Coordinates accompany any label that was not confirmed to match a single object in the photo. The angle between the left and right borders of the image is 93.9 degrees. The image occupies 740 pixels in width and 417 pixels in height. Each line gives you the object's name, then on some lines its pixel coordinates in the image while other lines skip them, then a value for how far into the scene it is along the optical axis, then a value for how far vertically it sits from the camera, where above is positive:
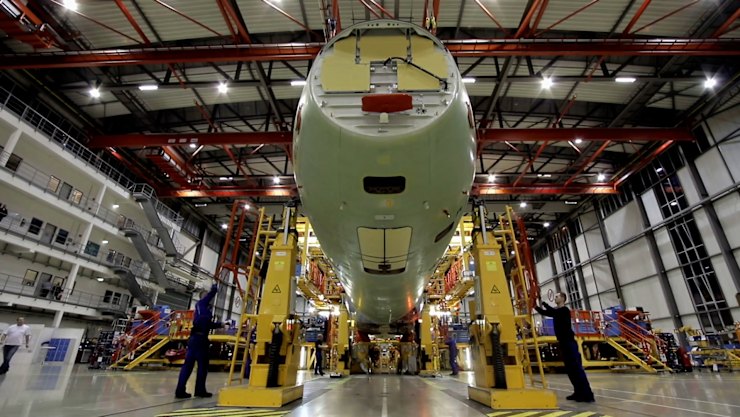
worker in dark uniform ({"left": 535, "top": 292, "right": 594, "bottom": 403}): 4.87 +0.07
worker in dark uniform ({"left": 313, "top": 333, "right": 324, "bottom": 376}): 11.69 -0.09
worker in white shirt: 8.48 +0.28
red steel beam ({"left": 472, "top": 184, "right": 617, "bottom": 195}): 20.05 +8.93
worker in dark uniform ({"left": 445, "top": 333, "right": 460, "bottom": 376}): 12.91 +0.05
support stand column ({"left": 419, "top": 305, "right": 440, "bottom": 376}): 10.92 +0.22
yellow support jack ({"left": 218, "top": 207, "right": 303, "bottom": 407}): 4.05 +0.11
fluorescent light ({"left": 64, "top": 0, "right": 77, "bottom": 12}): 11.16 +10.46
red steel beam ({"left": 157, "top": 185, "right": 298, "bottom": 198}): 20.44 +8.77
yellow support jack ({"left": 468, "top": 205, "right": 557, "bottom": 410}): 4.10 +0.12
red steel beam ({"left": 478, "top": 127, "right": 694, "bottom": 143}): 15.22 +8.92
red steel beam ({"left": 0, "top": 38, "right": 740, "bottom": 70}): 11.48 +9.43
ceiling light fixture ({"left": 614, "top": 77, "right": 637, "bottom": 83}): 13.24 +9.68
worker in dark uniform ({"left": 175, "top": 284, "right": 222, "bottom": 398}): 5.03 +0.13
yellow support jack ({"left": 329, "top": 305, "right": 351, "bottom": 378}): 10.81 +0.16
